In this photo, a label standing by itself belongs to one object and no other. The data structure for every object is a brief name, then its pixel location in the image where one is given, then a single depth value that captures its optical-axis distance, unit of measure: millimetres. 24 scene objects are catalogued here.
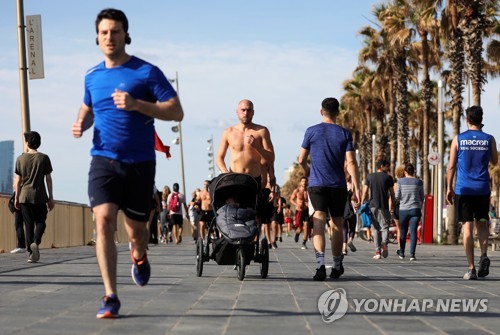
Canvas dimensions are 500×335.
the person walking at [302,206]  24319
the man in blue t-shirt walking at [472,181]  11938
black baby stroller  10992
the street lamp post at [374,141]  58862
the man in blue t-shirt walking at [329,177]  11570
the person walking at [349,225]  18567
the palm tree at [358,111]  64625
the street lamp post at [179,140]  62462
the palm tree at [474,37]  32125
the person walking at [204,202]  24281
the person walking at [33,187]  15227
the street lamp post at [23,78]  21266
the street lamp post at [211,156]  85375
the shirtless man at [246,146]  12125
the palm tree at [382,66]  54094
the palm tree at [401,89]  49281
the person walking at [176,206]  30719
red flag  26734
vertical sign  21500
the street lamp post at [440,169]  31444
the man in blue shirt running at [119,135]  6914
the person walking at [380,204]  18500
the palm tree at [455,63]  33750
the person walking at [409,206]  18141
